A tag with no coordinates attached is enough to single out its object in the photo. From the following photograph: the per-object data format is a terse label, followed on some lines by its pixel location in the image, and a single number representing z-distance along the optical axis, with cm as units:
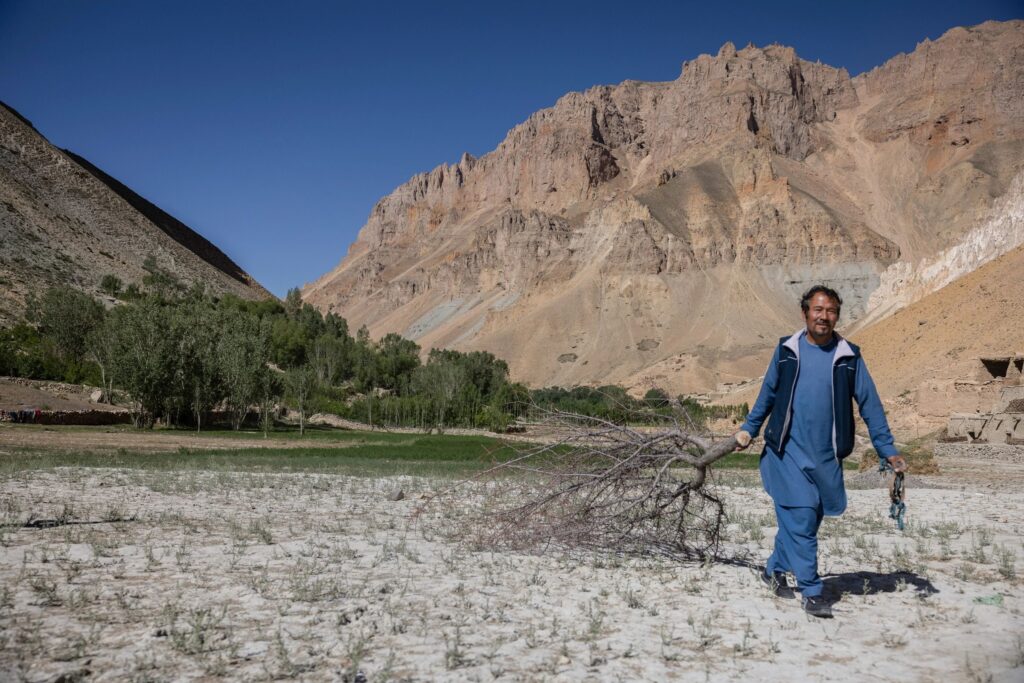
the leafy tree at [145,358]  3675
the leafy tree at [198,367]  3938
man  532
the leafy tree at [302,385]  4608
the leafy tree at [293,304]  8075
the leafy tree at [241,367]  4184
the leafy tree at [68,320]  5100
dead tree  675
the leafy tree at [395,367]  7094
